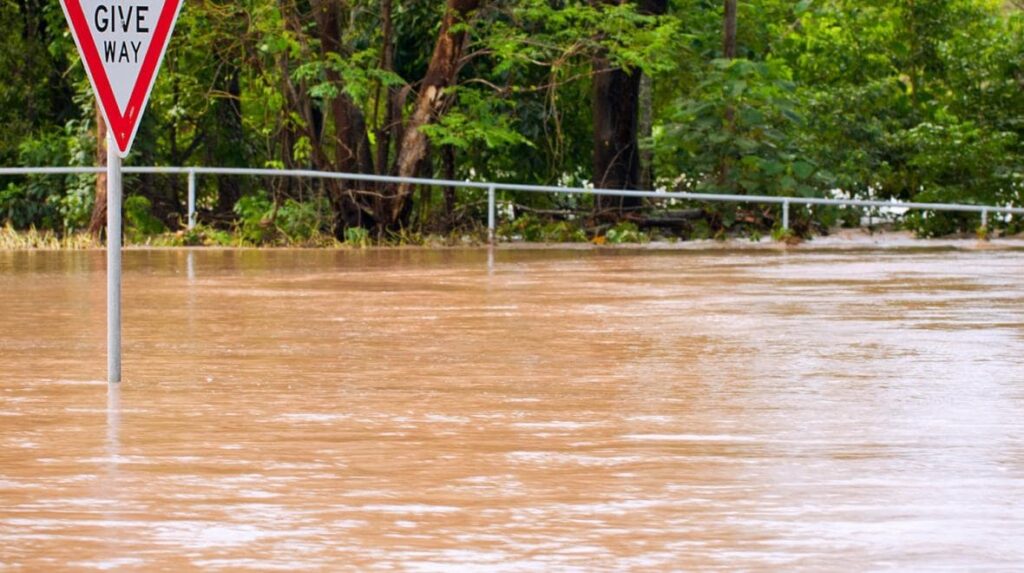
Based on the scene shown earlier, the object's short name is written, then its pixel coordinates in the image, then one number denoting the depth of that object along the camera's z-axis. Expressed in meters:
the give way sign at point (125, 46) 15.87
